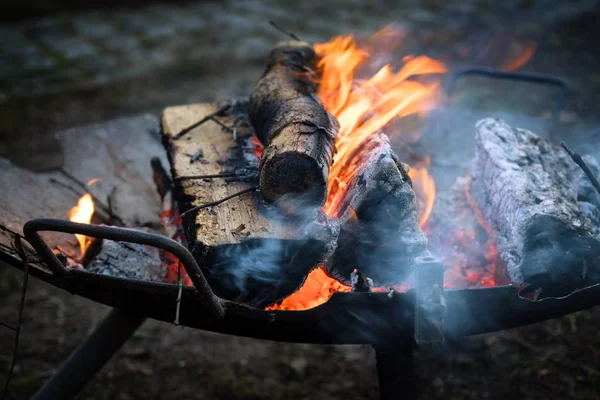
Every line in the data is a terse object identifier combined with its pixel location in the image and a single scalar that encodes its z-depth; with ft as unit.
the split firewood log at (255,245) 4.95
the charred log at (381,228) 5.17
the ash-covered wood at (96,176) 6.72
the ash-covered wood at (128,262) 6.21
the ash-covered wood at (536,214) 5.13
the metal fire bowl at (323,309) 4.53
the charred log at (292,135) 5.04
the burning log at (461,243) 6.29
